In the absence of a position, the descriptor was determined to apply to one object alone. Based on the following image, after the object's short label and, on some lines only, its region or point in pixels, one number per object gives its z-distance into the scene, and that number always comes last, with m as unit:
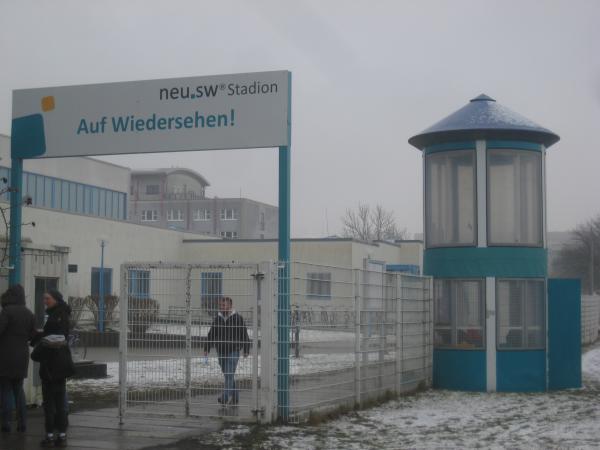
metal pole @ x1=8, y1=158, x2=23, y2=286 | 13.12
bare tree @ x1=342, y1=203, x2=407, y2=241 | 91.62
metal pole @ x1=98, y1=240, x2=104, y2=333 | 31.00
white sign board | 12.60
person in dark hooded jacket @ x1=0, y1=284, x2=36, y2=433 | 10.82
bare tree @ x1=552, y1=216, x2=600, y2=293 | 84.43
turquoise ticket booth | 16.97
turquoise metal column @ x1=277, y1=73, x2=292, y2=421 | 11.97
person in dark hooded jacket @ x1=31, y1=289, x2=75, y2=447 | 10.25
